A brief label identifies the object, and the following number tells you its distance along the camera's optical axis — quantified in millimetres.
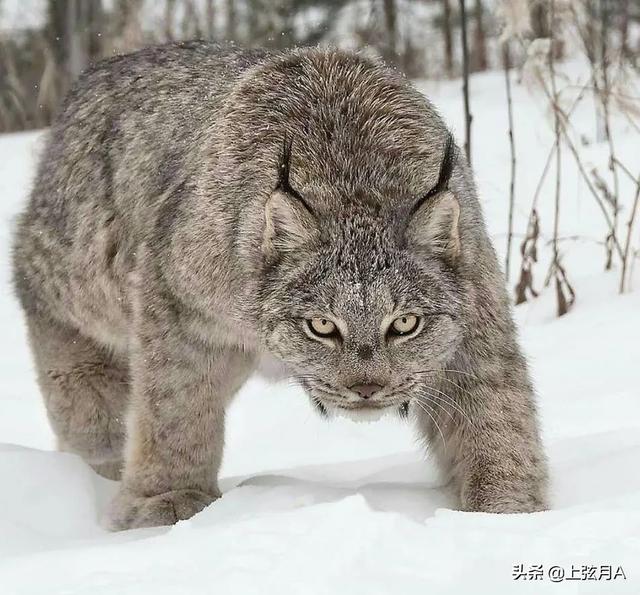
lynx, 3914
